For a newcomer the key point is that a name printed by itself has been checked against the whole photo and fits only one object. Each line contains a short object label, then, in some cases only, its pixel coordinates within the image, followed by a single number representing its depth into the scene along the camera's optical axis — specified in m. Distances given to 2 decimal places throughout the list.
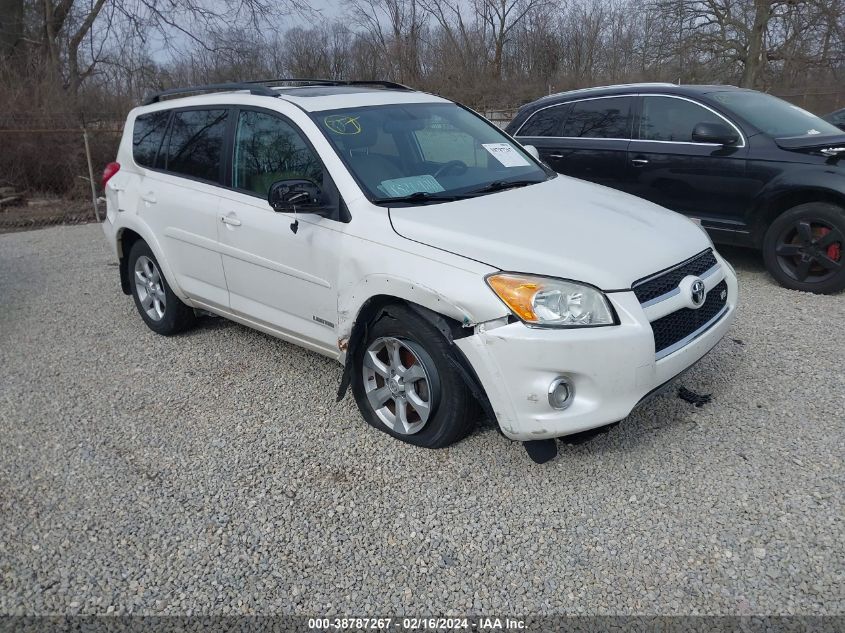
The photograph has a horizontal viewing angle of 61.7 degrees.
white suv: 3.10
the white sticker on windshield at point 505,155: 4.50
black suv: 5.81
